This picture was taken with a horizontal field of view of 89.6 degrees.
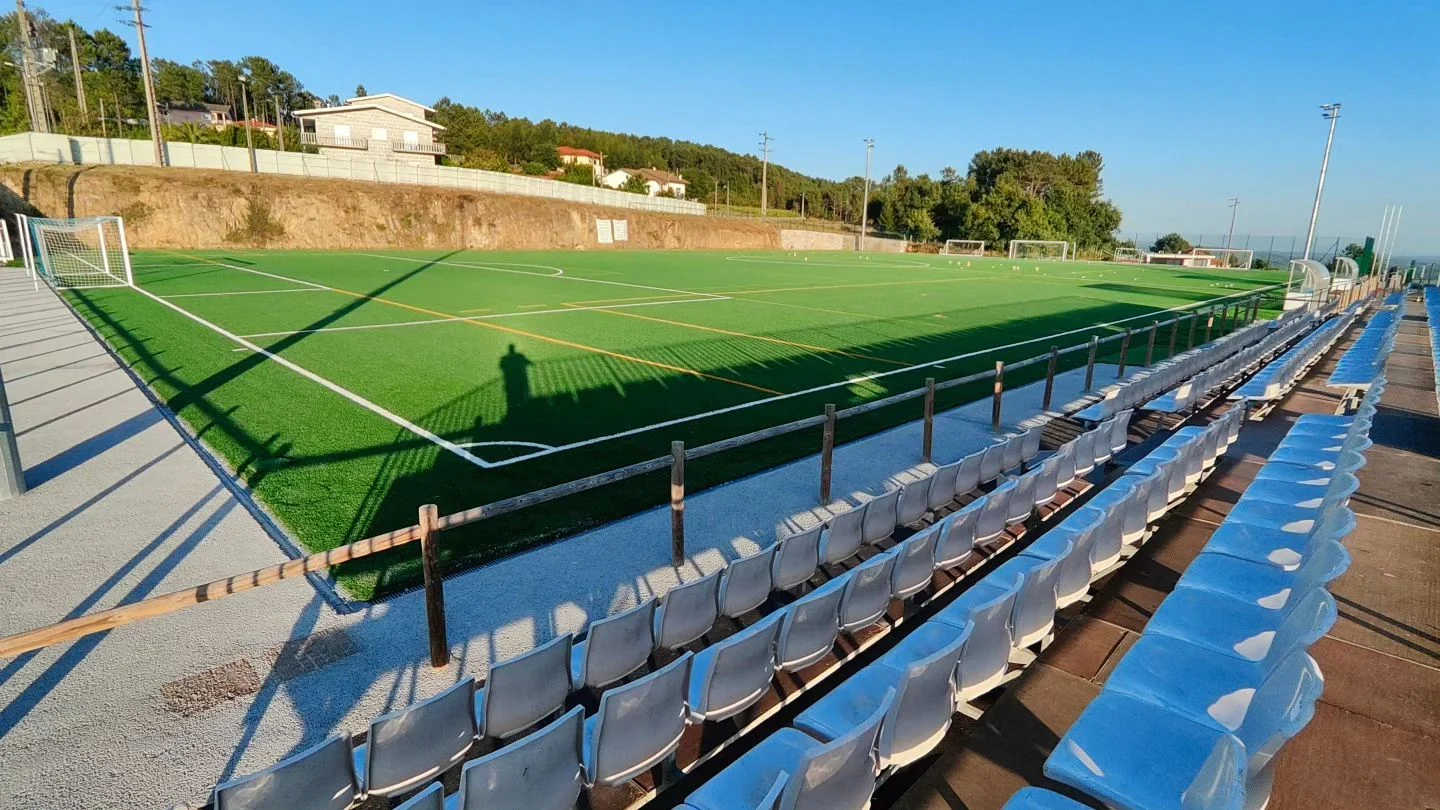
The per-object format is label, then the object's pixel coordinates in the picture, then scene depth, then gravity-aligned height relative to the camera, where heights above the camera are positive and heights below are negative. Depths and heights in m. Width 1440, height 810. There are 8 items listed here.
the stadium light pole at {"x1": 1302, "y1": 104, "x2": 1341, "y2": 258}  30.17 +4.45
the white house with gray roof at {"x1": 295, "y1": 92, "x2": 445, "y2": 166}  69.62 +9.29
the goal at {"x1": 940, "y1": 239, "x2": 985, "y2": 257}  84.75 -0.54
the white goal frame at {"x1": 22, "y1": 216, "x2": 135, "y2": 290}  25.47 -1.60
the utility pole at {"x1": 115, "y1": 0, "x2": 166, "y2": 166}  42.75 +7.87
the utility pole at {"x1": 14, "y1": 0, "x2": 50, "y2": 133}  48.94 +8.32
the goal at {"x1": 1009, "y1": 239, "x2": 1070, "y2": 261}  84.06 -0.59
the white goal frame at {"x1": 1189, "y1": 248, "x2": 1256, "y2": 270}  78.25 -0.69
